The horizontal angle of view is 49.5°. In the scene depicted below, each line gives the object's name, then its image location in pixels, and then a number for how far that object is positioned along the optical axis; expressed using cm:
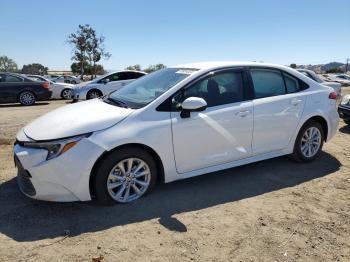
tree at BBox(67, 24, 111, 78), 4325
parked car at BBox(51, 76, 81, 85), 3239
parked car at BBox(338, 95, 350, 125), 934
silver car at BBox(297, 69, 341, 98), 1159
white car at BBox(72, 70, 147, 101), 1532
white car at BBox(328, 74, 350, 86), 3744
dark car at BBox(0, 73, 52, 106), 1477
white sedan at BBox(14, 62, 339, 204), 403
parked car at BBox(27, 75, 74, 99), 1828
